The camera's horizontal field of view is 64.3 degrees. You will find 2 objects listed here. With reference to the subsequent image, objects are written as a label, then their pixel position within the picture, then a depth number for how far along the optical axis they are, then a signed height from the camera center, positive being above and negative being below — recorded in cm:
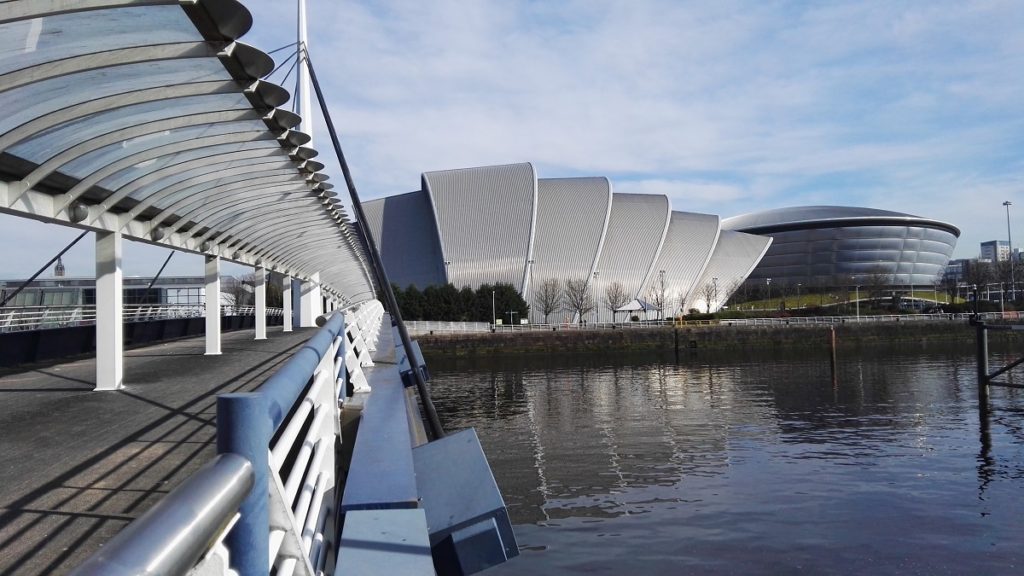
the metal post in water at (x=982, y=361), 2161 -161
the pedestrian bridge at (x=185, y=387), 144 -24
